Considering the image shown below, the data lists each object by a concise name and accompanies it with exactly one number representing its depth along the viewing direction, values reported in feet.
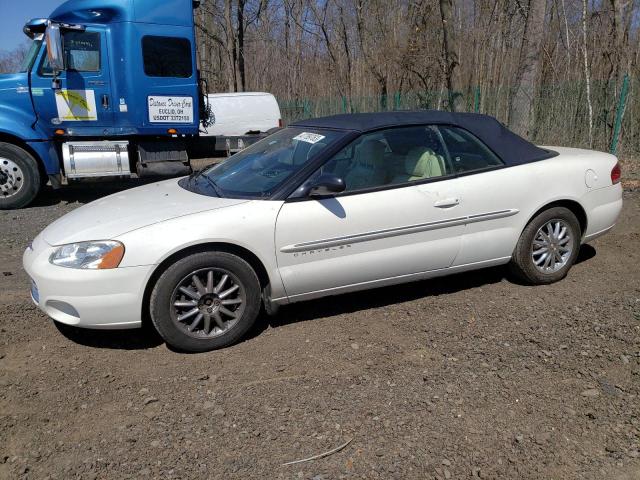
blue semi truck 28.53
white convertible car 11.35
